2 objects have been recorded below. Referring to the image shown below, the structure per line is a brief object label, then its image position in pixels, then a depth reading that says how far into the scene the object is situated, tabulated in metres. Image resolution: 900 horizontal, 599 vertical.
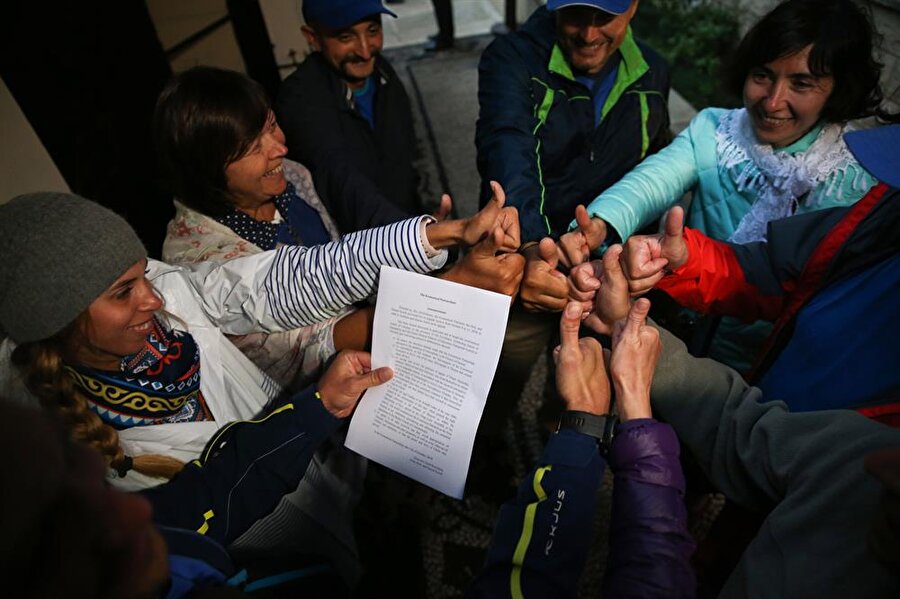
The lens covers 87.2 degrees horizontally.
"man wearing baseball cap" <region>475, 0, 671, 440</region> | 1.76
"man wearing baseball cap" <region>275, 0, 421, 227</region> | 2.00
